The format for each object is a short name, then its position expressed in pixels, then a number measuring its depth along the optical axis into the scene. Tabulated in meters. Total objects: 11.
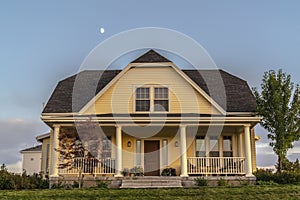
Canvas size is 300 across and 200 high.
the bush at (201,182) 16.80
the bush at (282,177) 16.31
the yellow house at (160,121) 18.45
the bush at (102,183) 16.46
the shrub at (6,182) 15.57
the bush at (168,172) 19.03
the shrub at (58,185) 17.08
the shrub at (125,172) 18.84
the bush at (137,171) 19.11
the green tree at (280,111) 17.77
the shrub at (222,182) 16.75
